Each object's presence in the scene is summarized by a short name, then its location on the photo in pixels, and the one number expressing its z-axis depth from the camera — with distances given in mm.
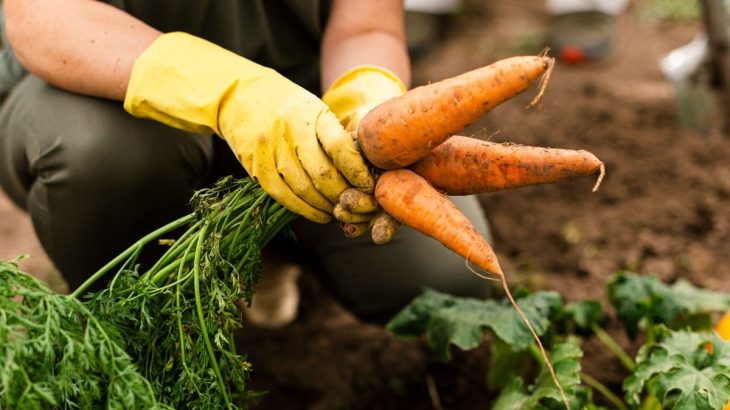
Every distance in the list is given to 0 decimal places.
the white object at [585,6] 4035
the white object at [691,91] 3346
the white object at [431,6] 4102
